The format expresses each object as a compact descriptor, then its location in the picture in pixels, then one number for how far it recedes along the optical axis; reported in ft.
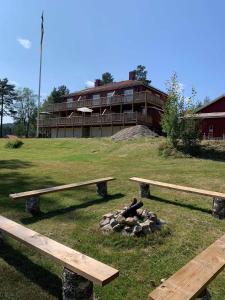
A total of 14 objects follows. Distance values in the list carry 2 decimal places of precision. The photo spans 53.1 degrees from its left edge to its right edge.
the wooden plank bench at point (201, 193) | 15.87
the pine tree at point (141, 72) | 168.09
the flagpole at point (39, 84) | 85.28
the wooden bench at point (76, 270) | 7.42
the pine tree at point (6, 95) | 150.15
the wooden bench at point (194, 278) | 6.54
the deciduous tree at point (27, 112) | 177.58
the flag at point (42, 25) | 87.97
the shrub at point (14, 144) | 59.34
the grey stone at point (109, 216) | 14.28
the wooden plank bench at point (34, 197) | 15.71
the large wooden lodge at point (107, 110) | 76.53
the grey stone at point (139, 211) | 14.10
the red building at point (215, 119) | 67.19
